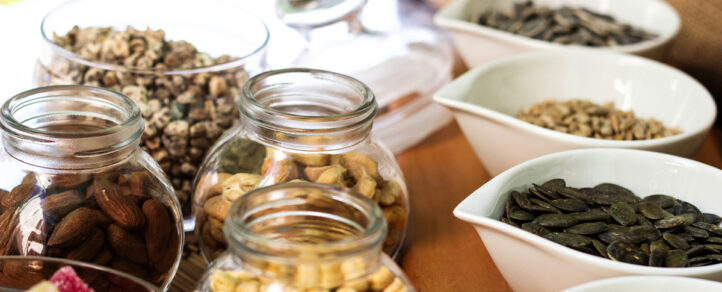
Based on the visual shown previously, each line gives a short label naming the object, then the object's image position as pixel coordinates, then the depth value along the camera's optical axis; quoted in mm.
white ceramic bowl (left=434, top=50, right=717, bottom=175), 835
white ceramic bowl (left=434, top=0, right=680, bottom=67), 1138
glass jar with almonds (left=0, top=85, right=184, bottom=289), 594
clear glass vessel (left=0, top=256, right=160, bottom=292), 516
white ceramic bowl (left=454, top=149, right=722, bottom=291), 596
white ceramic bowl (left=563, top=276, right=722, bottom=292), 562
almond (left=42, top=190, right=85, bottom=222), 598
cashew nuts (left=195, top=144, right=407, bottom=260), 677
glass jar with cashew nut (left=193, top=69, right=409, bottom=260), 670
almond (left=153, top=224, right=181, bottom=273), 637
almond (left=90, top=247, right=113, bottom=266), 604
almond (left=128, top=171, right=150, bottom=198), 635
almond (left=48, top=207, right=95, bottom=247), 591
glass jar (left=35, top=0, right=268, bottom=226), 809
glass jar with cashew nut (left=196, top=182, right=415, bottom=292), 473
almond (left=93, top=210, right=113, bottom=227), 602
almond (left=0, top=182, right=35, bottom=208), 604
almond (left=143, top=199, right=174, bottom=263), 626
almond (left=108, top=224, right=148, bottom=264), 605
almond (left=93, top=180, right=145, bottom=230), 607
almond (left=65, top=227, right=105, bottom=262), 598
